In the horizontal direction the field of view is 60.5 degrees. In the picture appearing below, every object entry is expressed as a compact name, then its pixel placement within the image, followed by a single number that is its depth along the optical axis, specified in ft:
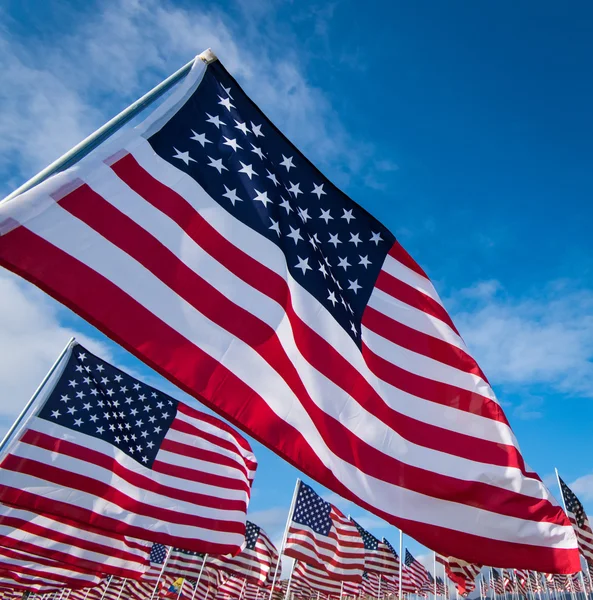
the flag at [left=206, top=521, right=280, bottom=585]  91.50
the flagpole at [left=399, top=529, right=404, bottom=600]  66.49
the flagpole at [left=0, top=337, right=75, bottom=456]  26.15
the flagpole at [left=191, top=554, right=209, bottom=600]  88.84
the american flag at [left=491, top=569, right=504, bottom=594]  189.77
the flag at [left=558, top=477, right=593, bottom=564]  80.48
